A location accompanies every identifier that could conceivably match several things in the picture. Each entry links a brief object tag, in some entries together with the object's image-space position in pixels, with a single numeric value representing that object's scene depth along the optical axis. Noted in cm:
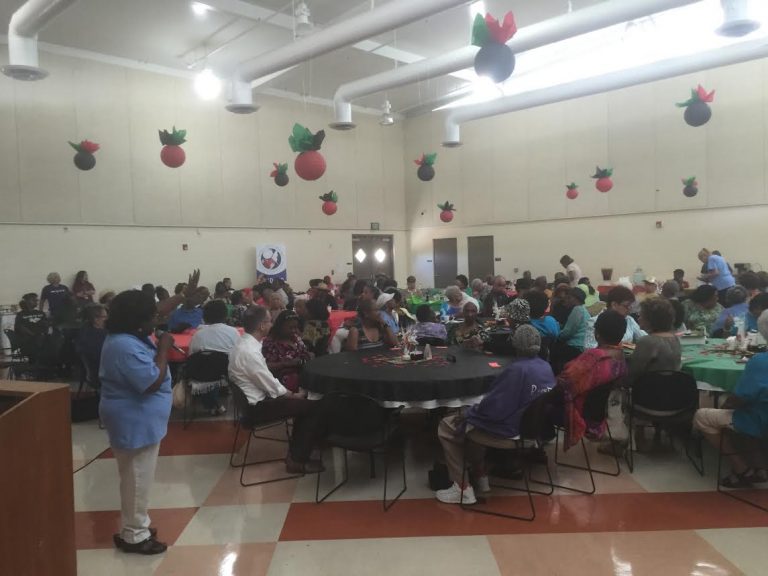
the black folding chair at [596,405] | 366
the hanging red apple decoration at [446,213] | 1190
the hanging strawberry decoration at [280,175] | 978
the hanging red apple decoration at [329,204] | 1048
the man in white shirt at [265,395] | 385
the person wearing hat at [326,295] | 747
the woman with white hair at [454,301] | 723
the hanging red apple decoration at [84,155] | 860
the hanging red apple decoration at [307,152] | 648
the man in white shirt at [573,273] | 956
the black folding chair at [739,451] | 343
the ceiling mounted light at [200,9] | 855
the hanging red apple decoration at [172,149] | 770
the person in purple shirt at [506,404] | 327
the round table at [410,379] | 365
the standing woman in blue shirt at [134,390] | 277
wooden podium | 174
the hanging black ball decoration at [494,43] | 464
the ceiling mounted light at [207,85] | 1032
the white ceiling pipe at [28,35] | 691
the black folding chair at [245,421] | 387
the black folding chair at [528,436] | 321
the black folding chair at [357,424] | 344
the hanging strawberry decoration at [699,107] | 743
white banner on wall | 1292
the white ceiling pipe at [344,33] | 689
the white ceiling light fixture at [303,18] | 805
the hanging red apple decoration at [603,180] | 1077
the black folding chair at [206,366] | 496
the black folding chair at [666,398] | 381
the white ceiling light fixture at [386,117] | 1146
